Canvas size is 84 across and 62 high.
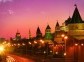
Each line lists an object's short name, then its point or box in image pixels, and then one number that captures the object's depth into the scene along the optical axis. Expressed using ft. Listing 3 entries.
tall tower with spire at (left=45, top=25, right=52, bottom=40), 560.61
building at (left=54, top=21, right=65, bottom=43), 485.89
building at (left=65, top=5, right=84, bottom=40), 381.21
